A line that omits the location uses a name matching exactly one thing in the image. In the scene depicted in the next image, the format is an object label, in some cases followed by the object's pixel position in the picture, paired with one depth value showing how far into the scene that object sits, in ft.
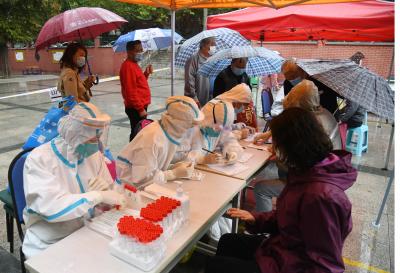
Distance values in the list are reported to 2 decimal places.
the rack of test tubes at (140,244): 3.98
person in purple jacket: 4.25
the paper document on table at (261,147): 9.67
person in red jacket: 12.82
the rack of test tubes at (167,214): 4.49
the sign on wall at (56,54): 54.29
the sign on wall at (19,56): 60.87
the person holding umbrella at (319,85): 11.38
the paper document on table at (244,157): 8.45
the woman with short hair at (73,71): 11.66
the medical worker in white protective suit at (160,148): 6.62
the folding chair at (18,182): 5.75
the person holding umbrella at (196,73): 12.95
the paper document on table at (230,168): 7.51
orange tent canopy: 11.30
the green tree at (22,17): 44.47
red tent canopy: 12.30
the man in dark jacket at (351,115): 12.79
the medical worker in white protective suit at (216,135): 7.97
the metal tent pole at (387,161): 15.31
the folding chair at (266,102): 19.82
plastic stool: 16.80
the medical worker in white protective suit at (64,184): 4.60
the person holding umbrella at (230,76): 12.09
